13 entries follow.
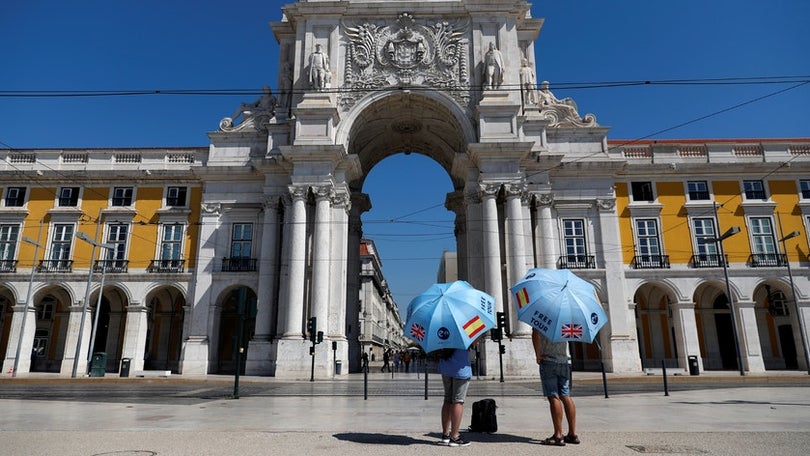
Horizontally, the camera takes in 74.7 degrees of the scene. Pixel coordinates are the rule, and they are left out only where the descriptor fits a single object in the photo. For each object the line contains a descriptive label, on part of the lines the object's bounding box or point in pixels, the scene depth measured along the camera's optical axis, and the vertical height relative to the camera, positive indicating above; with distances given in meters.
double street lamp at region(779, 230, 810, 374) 28.12 +2.58
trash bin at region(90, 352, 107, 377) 27.28 +0.03
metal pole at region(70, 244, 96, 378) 27.61 +1.94
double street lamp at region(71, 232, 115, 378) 27.71 +3.75
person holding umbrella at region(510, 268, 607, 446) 7.25 +0.55
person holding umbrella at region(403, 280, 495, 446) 7.32 +0.44
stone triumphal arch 29.17 +11.52
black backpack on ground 8.32 -0.87
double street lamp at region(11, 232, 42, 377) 29.92 +3.56
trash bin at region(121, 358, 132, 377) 28.23 +0.02
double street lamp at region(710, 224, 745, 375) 26.12 +4.49
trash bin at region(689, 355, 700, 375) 27.03 -0.36
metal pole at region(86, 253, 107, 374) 28.92 +2.22
